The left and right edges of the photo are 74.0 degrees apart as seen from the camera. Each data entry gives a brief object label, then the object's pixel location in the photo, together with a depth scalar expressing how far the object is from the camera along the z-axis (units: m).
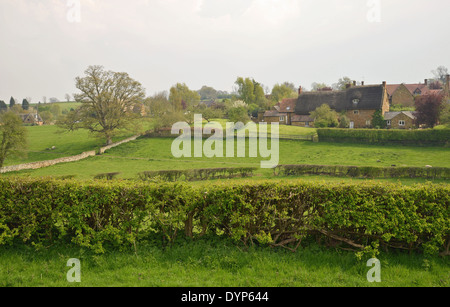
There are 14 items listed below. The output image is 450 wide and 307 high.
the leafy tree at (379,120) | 57.28
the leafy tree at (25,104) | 134.50
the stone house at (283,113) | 71.50
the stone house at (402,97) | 74.69
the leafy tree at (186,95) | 103.88
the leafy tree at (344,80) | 110.39
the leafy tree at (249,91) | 97.81
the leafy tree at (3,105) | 133.30
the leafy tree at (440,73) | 128.35
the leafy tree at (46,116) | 102.95
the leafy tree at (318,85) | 81.26
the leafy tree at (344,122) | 57.53
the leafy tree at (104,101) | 49.47
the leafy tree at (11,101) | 141.91
